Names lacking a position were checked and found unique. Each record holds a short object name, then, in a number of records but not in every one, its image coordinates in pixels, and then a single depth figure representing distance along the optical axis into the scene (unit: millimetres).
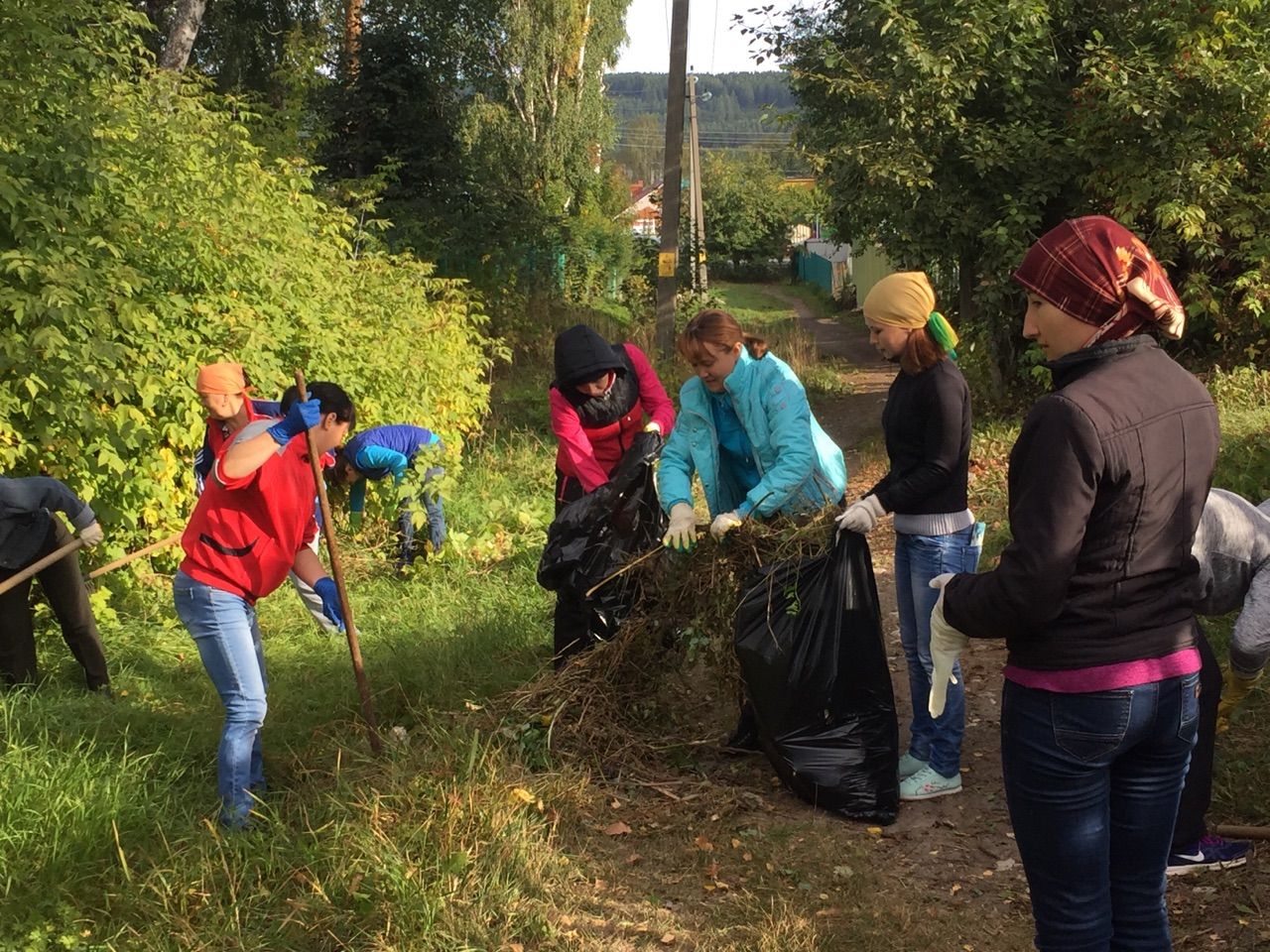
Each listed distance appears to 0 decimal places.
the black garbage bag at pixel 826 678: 3445
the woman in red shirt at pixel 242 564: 3416
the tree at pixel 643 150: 80750
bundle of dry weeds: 3727
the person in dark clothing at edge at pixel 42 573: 4660
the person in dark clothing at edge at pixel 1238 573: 2658
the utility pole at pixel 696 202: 16992
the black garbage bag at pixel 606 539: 4031
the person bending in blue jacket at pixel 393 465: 5984
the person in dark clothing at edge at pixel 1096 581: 1874
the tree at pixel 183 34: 10766
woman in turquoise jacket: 3576
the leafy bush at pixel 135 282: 5117
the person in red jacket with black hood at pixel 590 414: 4211
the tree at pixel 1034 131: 8445
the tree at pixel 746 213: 40344
